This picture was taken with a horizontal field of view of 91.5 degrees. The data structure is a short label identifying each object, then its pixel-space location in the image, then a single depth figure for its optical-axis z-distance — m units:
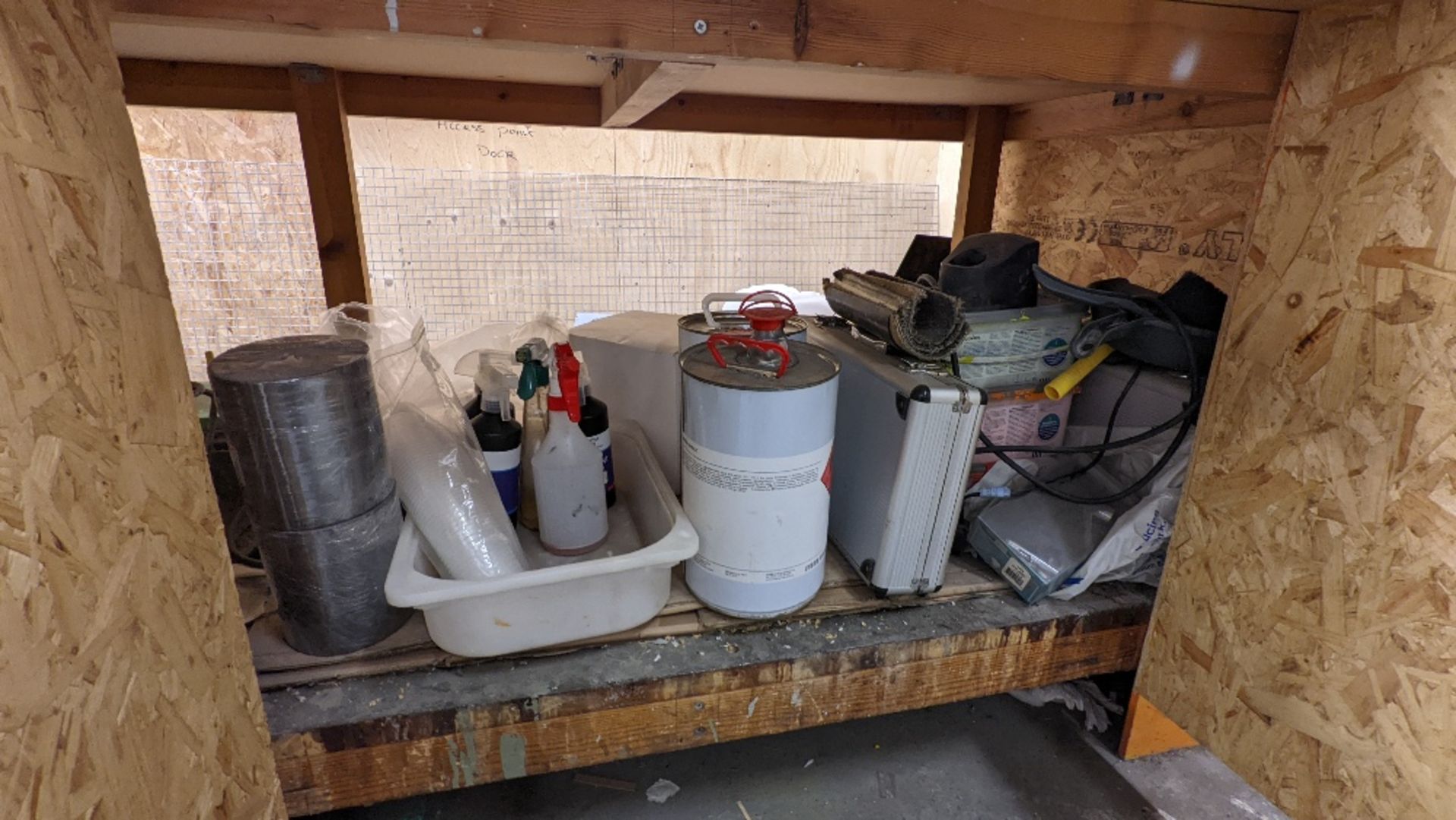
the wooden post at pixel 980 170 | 1.77
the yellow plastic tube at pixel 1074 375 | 1.16
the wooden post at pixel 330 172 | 1.36
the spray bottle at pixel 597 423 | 1.06
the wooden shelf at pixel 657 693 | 0.82
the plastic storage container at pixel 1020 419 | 1.17
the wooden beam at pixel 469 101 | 1.47
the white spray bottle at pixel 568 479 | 0.94
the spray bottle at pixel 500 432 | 1.06
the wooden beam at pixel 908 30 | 0.66
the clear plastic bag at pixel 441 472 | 0.89
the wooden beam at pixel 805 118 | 1.66
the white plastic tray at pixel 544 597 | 0.80
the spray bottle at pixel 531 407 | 0.96
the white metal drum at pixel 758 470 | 0.85
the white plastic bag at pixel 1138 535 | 1.03
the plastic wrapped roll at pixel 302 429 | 0.76
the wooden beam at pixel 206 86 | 1.35
